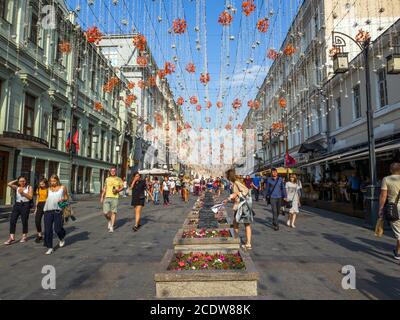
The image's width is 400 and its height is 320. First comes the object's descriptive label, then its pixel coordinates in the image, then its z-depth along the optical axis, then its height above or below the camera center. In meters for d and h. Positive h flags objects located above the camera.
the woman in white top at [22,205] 8.53 -0.59
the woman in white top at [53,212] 7.39 -0.67
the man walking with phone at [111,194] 10.25 -0.32
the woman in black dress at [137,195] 10.92 -0.36
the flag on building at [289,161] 24.72 +1.98
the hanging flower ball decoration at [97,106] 27.74 +7.07
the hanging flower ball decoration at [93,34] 12.42 +5.88
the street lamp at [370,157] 11.16 +1.06
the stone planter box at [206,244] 6.29 -1.16
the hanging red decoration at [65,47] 21.64 +9.42
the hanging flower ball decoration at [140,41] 12.40 +5.60
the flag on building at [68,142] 23.86 +3.08
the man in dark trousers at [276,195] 10.79 -0.31
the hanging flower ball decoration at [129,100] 33.51 +9.44
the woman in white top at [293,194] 11.38 -0.29
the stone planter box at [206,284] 4.45 -1.38
